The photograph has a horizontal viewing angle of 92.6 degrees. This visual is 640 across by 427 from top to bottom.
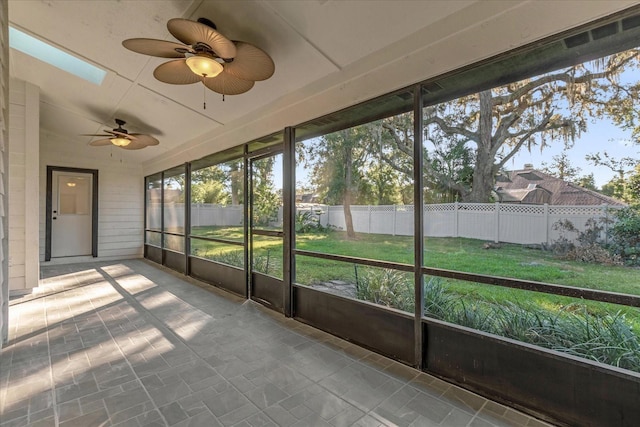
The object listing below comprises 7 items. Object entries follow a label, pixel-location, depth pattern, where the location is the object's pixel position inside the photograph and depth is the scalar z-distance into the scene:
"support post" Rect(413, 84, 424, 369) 2.45
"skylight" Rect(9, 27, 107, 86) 3.68
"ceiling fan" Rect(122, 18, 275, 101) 2.05
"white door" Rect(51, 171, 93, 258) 7.01
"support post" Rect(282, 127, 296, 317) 3.70
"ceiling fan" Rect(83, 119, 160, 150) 4.84
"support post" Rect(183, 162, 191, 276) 5.86
